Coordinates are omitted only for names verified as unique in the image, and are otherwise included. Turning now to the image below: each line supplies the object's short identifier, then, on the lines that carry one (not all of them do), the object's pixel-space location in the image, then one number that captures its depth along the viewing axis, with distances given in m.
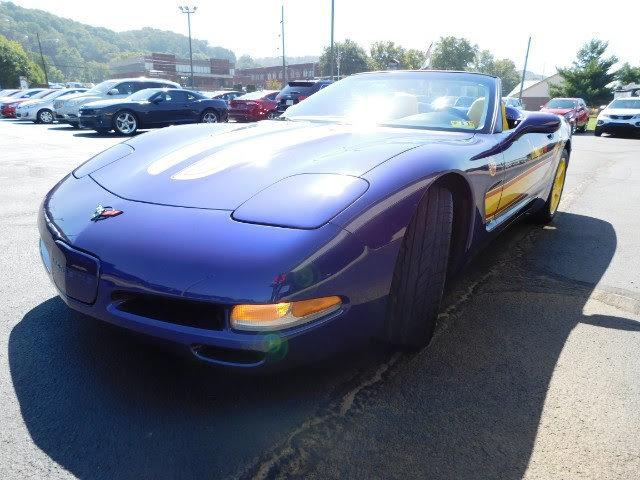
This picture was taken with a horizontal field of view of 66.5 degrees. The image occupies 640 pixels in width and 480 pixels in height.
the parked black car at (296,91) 13.98
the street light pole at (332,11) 25.73
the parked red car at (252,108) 14.55
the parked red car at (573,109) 18.10
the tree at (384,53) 85.75
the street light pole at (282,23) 43.12
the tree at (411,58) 81.25
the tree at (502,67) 116.94
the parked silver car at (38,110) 17.45
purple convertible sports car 1.43
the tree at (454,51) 92.00
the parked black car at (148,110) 11.96
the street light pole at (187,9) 46.04
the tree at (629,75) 42.49
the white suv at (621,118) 15.91
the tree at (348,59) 82.26
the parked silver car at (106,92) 13.75
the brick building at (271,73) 95.12
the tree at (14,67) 52.59
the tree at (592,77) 36.53
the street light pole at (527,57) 42.91
